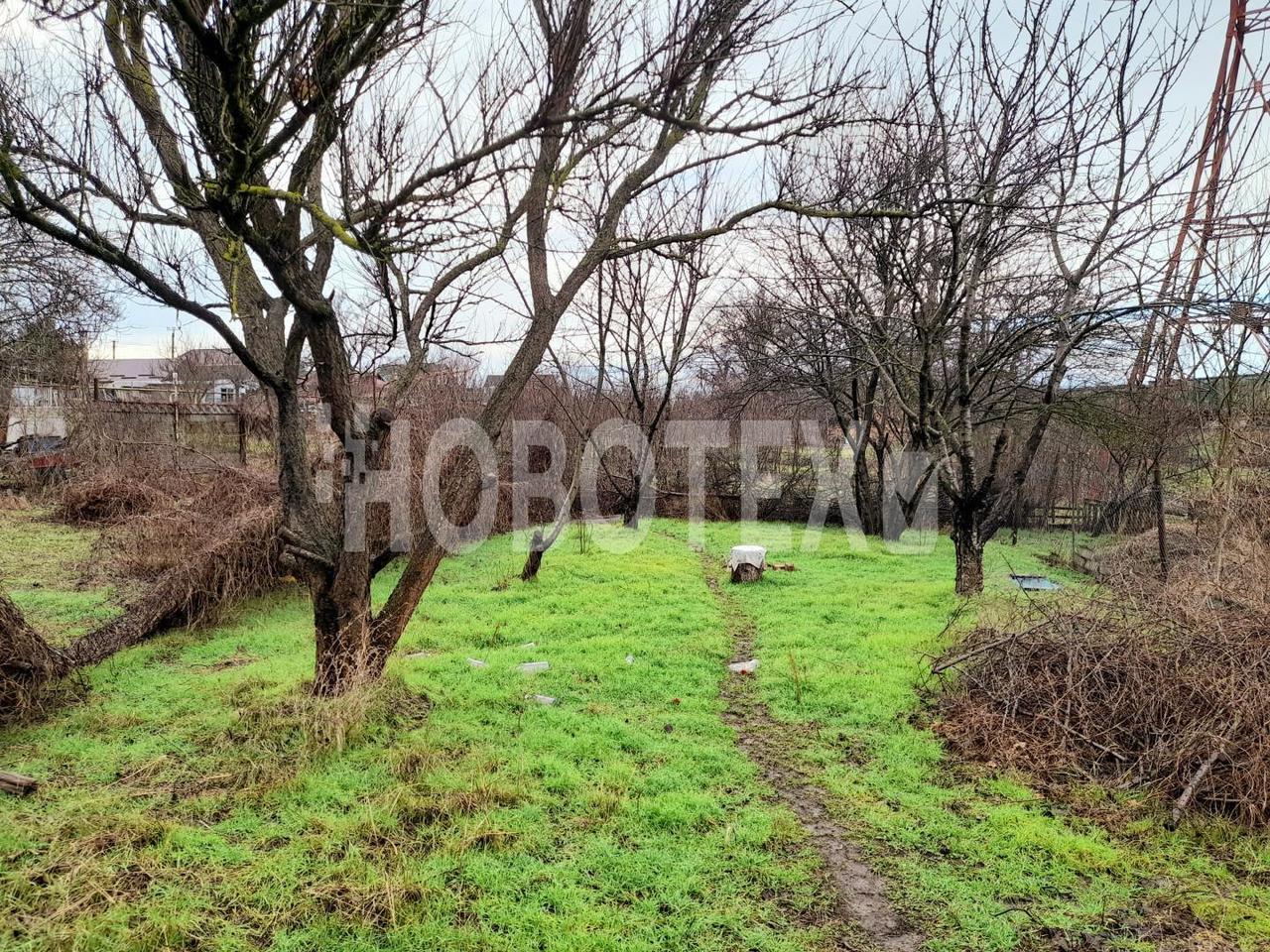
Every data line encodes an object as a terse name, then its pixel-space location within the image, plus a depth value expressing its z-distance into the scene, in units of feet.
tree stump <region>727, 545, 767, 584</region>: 30.99
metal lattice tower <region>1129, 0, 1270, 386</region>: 21.88
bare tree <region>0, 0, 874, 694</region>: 10.02
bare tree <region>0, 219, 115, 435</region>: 30.25
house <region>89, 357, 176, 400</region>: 50.24
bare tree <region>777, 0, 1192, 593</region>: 23.48
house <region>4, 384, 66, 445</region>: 47.42
